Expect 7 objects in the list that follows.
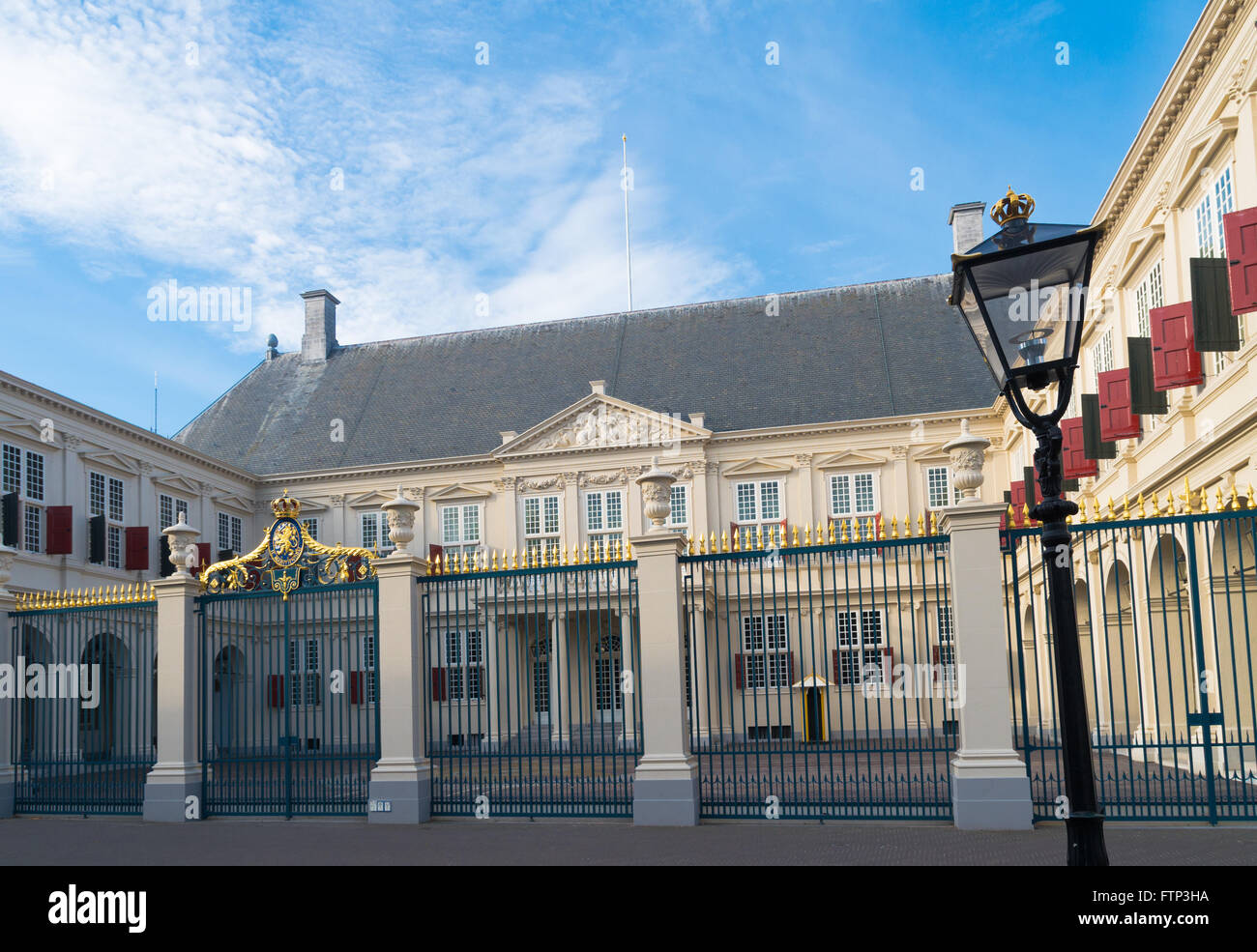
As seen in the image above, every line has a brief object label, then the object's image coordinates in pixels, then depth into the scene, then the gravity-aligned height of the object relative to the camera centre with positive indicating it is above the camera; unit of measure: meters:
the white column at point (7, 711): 13.59 -0.83
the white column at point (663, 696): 10.41 -0.72
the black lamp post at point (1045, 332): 4.51 +1.29
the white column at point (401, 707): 11.32 -0.80
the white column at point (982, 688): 9.40 -0.69
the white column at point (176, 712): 12.40 -0.83
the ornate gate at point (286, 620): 12.01 +0.21
